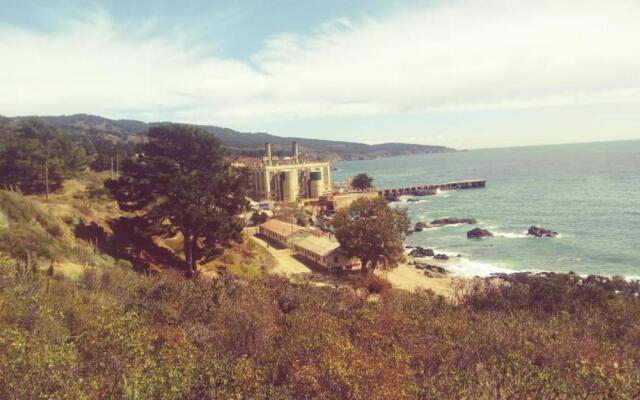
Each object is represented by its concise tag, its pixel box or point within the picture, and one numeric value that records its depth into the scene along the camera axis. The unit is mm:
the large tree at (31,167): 40375
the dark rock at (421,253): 55031
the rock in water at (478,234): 63188
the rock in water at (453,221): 74812
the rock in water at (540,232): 60994
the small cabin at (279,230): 48781
